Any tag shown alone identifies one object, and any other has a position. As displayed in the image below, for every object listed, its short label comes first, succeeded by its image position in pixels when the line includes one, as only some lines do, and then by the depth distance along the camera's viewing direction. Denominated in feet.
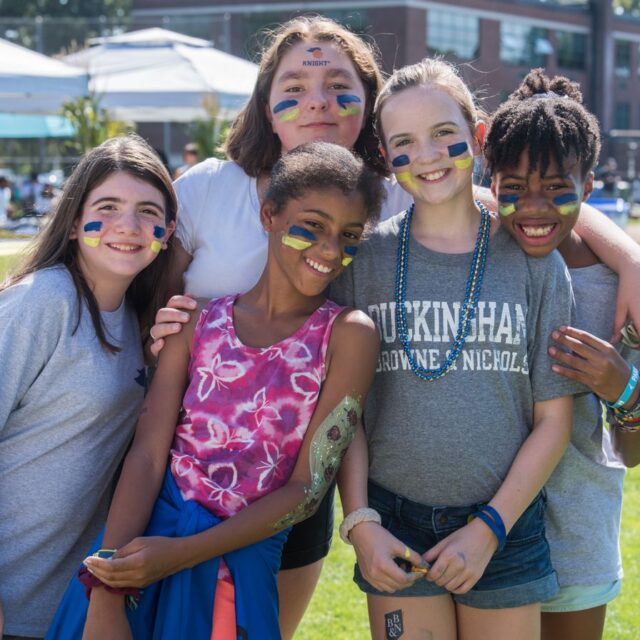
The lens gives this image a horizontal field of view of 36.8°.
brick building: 132.36
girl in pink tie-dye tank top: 7.64
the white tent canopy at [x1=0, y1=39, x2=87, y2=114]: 30.27
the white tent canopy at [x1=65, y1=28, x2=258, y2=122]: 37.68
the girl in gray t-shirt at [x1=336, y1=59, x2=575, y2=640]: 8.21
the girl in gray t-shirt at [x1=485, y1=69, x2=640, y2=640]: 8.50
